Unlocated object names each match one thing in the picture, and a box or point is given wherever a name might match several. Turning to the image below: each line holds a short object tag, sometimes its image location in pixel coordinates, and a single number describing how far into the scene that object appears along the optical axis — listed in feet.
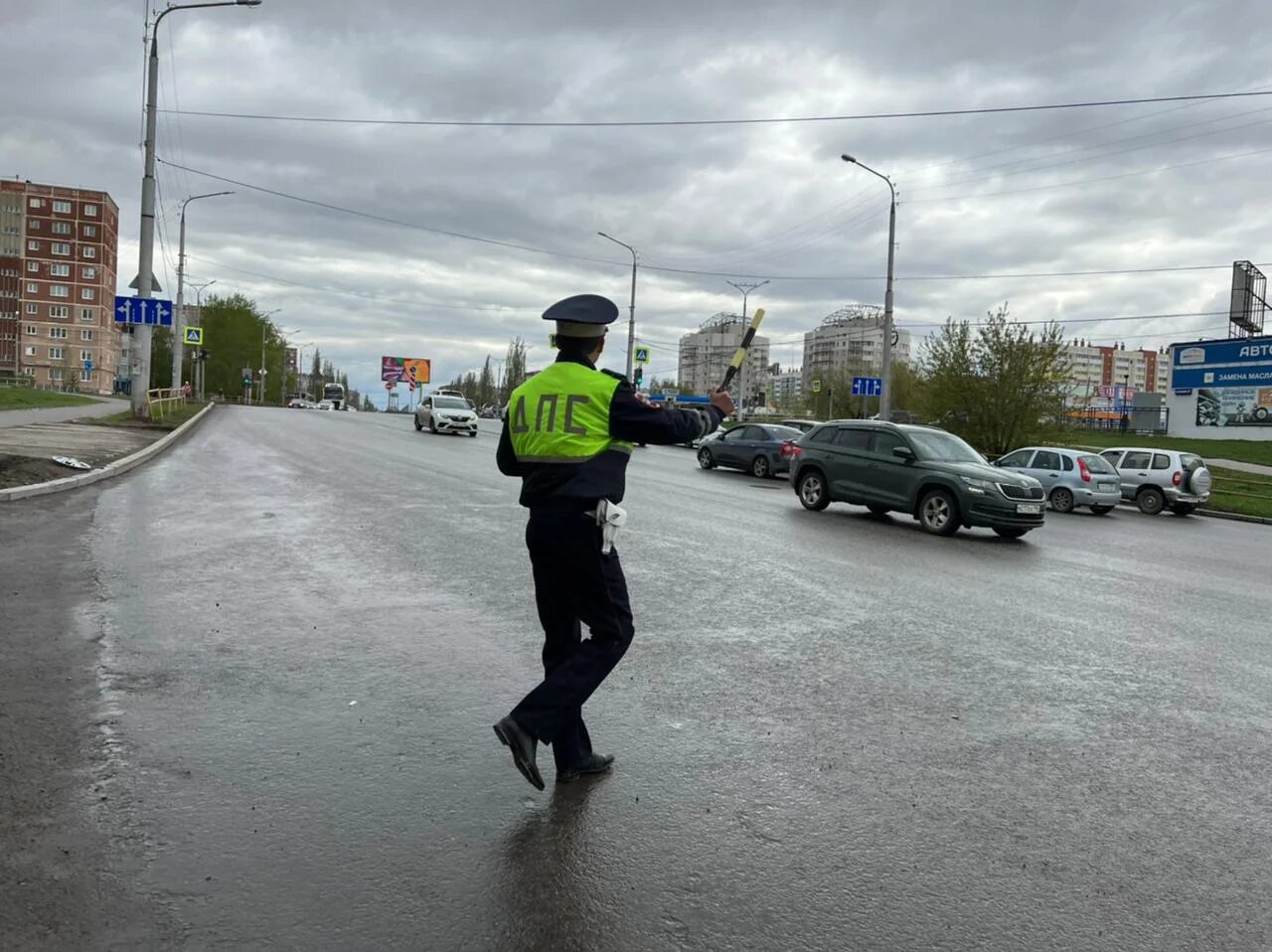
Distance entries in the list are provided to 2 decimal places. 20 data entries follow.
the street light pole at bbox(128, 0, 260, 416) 84.79
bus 368.07
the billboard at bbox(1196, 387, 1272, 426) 164.45
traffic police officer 12.84
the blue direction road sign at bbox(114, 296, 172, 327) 85.51
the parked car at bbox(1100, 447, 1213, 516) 77.41
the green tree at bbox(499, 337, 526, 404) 424.87
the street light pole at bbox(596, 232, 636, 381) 177.71
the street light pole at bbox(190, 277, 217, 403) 210.79
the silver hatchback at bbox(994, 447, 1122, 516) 72.28
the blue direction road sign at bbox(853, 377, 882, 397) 150.30
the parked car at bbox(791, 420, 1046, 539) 47.55
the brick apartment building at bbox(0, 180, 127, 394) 402.72
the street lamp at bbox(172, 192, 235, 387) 157.37
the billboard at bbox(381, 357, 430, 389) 422.00
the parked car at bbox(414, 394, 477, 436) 127.03
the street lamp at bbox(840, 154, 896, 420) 102.63
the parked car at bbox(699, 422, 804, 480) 87.10
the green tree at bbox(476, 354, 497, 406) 463.42
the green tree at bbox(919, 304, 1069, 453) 110.73
